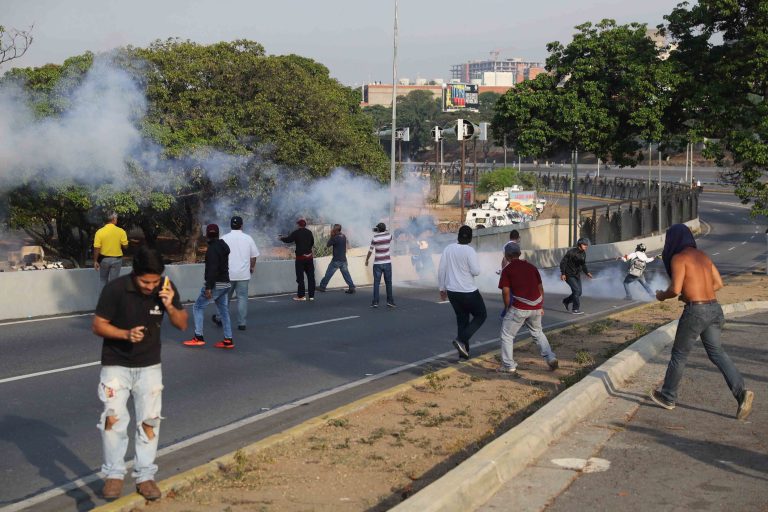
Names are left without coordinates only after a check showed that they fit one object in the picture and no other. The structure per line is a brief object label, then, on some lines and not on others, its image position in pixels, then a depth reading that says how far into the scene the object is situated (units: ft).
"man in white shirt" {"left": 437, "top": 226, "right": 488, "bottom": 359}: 42.63
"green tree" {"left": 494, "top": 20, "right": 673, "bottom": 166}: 95.76
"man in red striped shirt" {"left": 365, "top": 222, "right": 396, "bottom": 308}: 69.05
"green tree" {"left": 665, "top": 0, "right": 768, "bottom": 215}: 93.76
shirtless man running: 30.76
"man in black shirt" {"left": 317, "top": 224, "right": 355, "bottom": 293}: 77.41
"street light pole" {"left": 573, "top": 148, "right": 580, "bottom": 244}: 110.73
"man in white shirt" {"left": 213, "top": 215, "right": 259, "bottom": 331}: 48.49
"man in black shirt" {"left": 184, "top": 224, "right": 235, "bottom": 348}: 46.42
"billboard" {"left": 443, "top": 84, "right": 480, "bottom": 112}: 566.77
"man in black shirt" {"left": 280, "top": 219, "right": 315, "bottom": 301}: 71.78
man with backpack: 80.63
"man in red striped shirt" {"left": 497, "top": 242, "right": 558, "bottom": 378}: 38.93
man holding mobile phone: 21.40
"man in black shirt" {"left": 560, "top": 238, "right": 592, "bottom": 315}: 70.13
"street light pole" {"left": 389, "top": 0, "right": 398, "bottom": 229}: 112.90
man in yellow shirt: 58.44
